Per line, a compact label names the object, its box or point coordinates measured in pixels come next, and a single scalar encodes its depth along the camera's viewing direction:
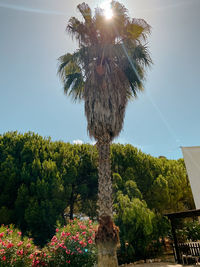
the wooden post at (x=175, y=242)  10.84
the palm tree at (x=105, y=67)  7.86
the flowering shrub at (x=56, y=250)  6.77
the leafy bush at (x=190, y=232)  12.73
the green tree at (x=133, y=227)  11.31
